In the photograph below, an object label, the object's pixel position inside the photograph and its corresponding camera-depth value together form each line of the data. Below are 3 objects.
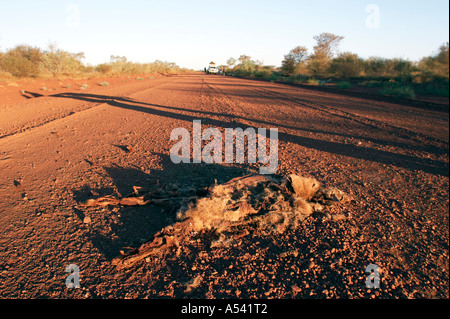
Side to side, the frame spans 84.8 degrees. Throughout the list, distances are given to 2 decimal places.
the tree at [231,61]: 104.88
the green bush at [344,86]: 22.33
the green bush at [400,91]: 14.60
